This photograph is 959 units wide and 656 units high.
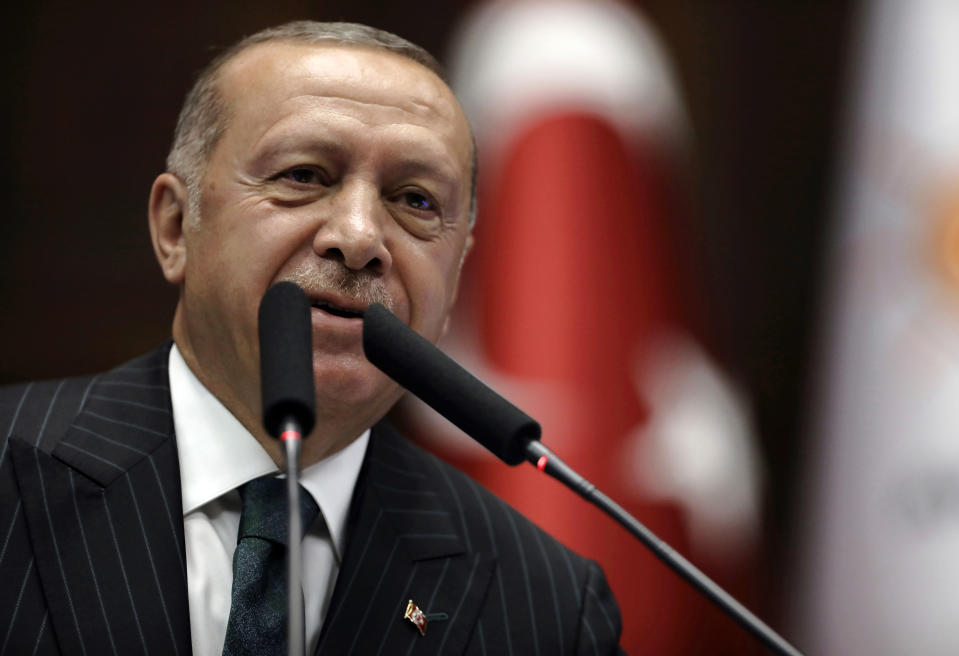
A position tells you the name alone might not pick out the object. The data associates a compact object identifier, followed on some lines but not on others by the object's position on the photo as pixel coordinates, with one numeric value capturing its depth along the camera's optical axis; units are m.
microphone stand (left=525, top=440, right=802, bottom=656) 2.59
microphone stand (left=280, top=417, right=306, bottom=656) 2.55
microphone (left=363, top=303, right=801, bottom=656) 2.59
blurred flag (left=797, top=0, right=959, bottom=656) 3.21
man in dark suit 2.71
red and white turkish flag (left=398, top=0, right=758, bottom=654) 3.27
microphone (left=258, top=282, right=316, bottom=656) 2.55
